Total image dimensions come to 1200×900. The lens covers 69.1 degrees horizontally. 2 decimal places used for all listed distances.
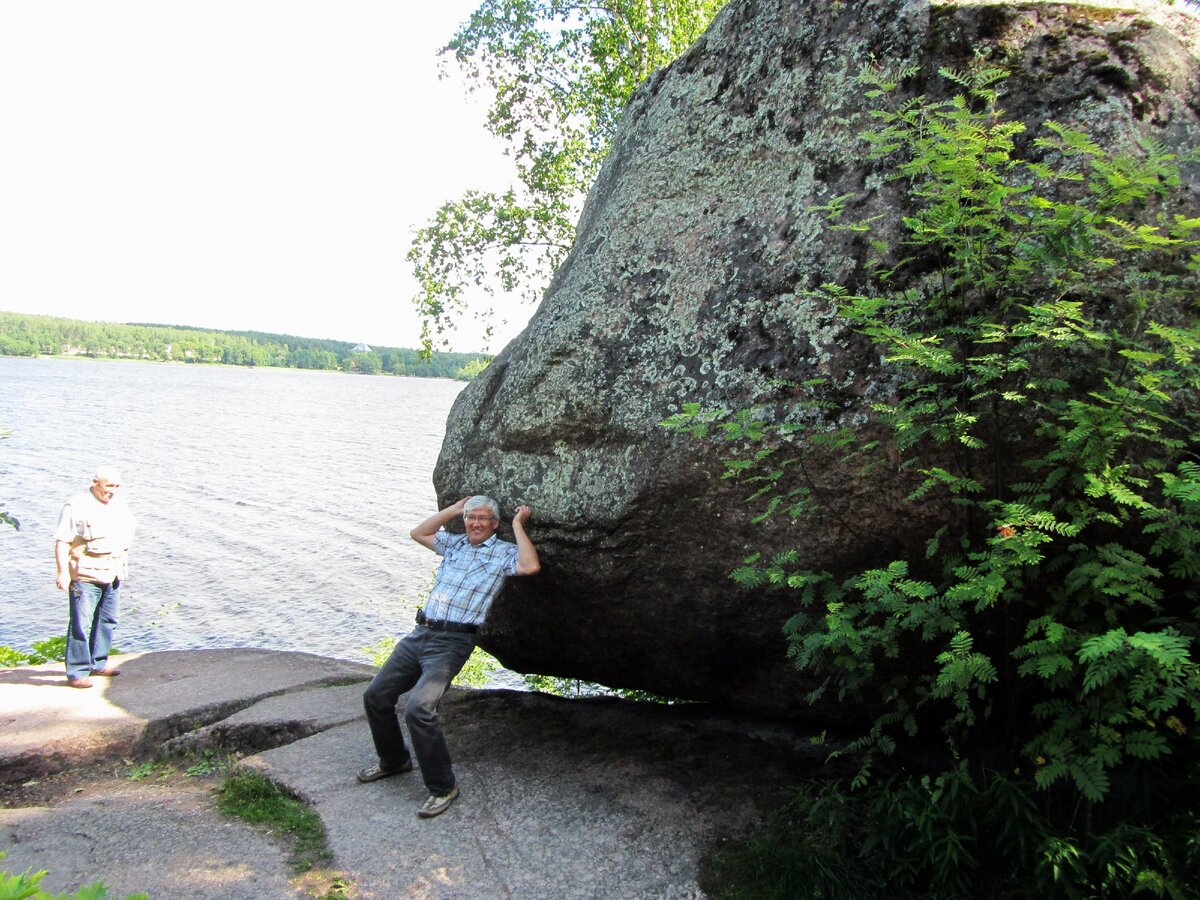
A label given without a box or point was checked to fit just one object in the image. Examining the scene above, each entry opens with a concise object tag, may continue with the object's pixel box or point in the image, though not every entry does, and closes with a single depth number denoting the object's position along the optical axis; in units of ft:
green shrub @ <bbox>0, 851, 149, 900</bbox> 5.28
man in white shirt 28.04
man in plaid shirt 18.66
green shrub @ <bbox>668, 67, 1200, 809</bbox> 12.21
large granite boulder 15.56
